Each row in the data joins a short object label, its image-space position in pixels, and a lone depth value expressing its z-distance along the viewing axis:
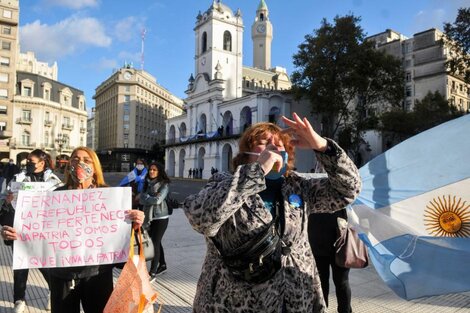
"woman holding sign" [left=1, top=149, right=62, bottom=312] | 4.53
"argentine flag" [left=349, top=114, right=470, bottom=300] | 3.00
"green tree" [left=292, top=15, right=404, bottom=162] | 33.81
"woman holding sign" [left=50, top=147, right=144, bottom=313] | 2.92
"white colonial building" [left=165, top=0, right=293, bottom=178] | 46.50
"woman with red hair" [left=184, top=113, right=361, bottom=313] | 1.89
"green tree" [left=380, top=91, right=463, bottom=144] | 34.72
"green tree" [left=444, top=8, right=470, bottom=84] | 22.09
